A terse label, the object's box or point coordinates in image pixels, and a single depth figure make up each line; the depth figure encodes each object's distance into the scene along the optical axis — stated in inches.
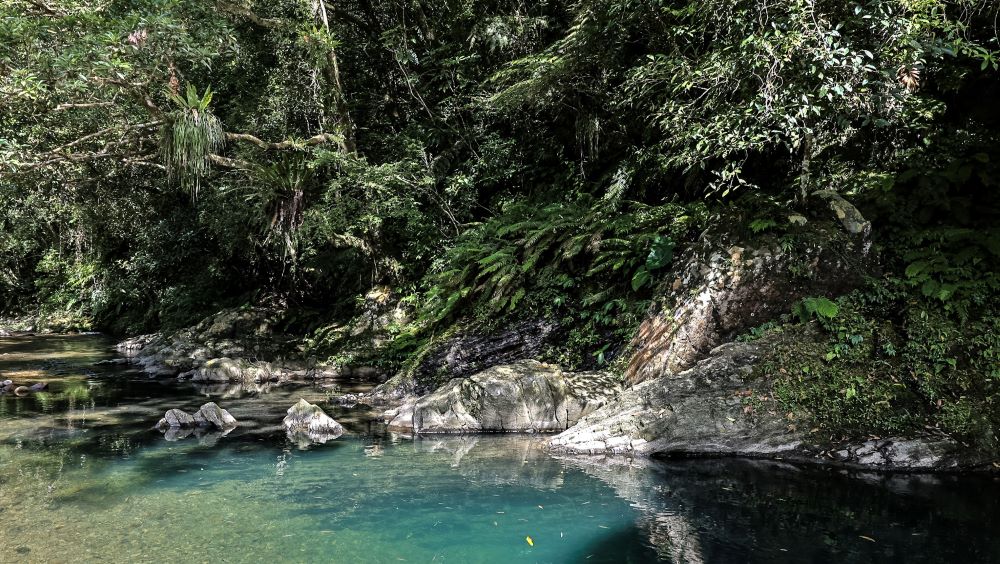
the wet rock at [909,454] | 208.7
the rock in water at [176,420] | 290.2
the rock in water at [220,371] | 434.0
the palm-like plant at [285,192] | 450.3
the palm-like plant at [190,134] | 369.7
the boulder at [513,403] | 278.8
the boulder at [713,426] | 219.3
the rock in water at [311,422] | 281.3
